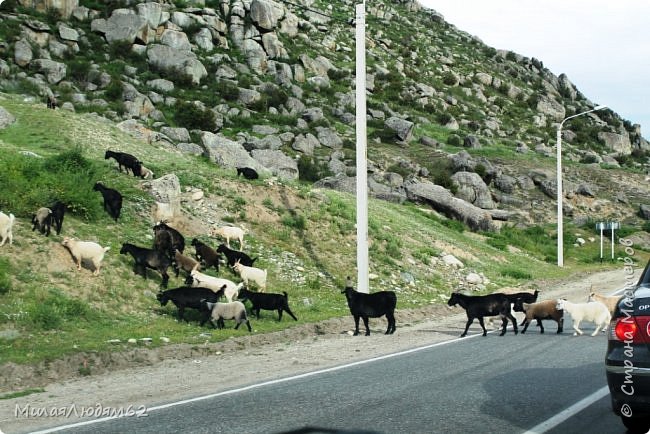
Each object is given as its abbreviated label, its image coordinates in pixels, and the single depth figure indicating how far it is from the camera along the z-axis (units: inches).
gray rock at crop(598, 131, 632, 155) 3665.8
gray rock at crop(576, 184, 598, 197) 2409.2
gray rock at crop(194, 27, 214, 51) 2918.3
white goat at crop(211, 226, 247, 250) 840.9
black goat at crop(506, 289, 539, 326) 654.5
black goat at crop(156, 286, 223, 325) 595.2
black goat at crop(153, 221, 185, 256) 728.3
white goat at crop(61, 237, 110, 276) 639.1
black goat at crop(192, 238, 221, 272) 747.4
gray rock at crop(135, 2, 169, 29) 2819.9
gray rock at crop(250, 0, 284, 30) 3139.8
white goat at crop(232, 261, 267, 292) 727.1
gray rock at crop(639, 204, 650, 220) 2320.4
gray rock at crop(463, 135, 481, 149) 2733.5
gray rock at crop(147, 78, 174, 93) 2439.7
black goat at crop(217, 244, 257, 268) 776.9
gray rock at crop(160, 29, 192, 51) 2802.7
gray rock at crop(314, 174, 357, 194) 1587.1
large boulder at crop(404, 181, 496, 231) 1695.4
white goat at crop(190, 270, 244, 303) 644.1
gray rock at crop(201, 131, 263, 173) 1304.6
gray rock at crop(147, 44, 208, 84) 2618.1
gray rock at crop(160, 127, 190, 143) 1872.5
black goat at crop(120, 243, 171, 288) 673.0
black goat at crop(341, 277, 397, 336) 630.5
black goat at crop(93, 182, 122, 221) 784.3
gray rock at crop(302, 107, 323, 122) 2480.3
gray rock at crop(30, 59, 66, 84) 2215.8
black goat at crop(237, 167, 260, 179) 1095.6
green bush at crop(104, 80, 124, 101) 2194.9
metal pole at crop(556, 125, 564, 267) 1475.1
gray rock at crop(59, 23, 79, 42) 2566.4
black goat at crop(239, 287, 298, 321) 635.5
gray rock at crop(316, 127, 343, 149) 2289.6
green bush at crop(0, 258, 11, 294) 550.9
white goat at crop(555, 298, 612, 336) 562.9
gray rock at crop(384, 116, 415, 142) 2554.1
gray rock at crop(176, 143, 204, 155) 1681.8
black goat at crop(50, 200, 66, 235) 676.1
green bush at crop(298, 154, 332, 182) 1852.0
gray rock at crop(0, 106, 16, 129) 1087.6
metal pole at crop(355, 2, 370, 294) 764.6
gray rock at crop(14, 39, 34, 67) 2247.8
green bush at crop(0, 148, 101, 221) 694.5
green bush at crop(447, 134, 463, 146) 2733.8
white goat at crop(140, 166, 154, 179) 946.1
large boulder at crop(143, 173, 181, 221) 834.2
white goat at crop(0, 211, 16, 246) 617.9
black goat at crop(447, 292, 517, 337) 613.9
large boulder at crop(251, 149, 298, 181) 1694.1
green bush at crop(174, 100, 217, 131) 2130.9
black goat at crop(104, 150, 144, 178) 940.0
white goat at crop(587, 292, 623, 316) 586.0
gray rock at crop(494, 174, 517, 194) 2269.9
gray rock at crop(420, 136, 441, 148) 2592.0
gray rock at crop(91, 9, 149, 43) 2731.3
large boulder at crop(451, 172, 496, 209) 2032.5
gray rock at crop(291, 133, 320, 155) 2151.8
